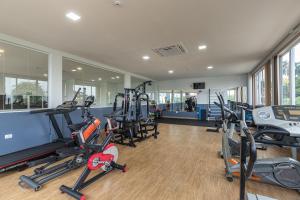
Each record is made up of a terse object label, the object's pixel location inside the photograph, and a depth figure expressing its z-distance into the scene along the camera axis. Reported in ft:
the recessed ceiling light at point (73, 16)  7.87
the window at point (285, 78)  12.39
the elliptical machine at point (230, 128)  8.58
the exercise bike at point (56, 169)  7.23
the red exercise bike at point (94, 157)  6.70
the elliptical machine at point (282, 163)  5.51
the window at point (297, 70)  11.34
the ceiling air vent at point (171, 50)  12.86
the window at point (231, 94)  28.30
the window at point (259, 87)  19.75
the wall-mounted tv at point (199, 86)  30.35
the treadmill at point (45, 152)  8.70
